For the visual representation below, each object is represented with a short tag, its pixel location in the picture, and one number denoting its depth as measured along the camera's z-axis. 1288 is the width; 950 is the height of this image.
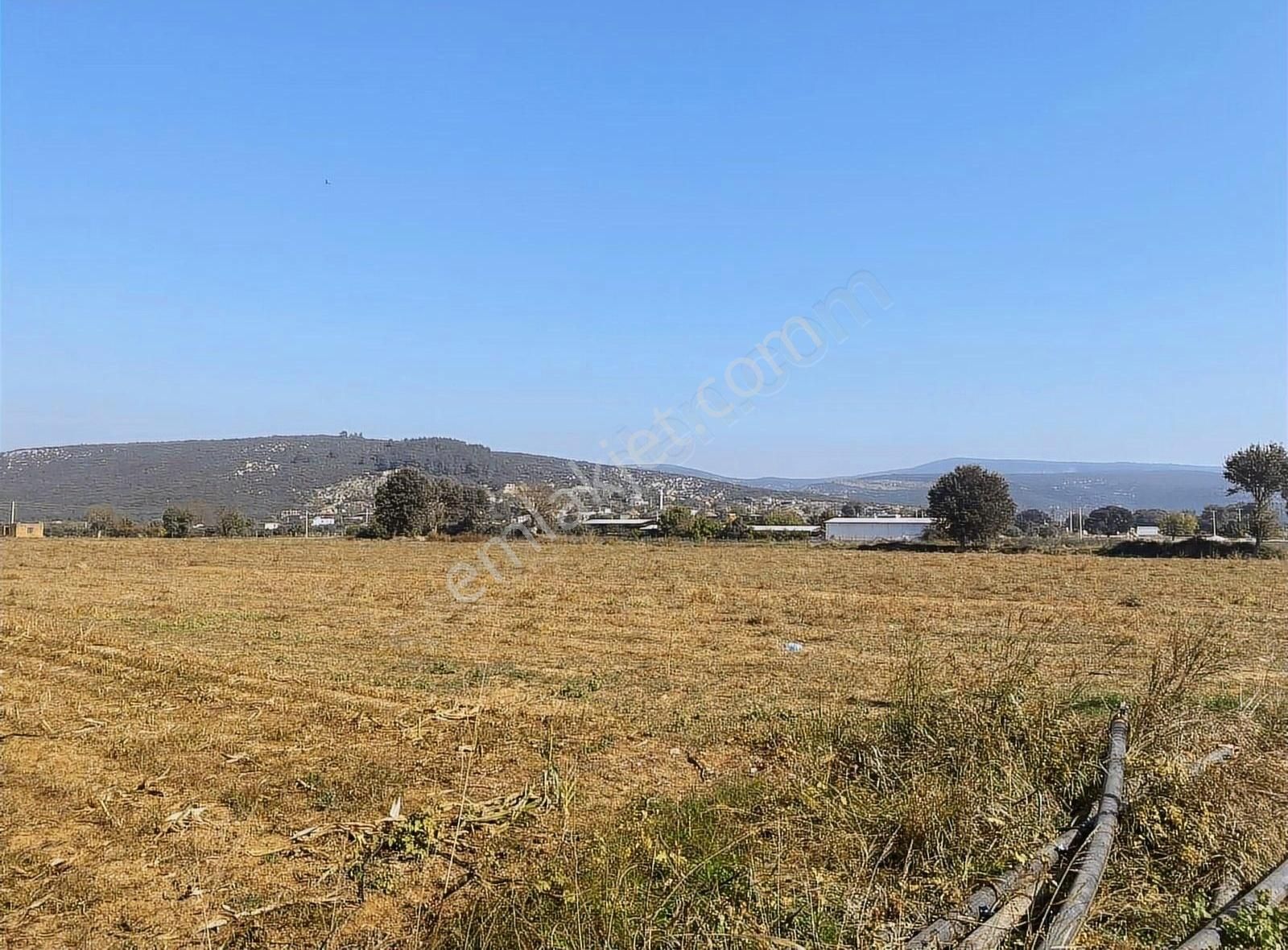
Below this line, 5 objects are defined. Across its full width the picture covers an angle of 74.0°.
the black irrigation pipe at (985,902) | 3.15
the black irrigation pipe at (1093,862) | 3.10
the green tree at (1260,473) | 51.06
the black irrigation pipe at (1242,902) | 3.25
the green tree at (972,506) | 51.22
